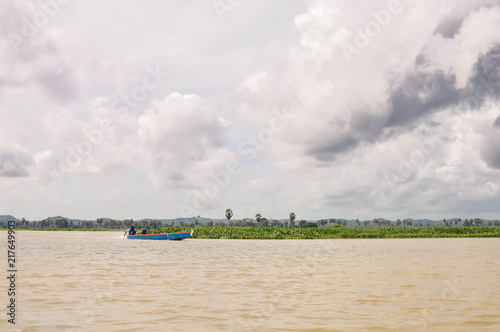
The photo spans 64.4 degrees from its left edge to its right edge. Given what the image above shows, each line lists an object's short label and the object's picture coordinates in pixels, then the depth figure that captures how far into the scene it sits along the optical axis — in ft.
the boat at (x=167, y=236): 156.35
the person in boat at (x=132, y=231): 162.80
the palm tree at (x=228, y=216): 471.21
